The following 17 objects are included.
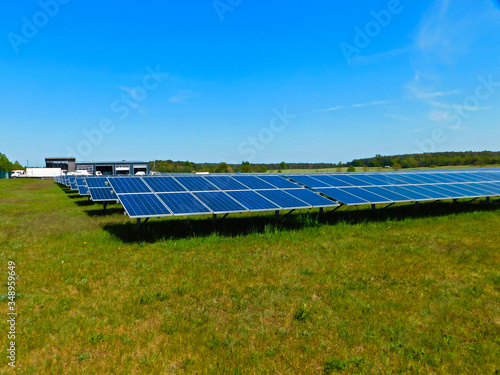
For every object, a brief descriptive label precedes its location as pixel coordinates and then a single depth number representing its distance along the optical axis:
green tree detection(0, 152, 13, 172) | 136.52
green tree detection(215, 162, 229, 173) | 139.18
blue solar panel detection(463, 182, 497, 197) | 23.06
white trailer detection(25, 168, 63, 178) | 114.82
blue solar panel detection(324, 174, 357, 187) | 22.27
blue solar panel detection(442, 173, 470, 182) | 28.25
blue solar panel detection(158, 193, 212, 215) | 13.96
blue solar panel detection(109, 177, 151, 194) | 16.94
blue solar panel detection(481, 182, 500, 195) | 24.52
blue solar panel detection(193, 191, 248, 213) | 14.64
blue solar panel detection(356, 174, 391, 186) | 23.91
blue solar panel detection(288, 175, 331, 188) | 21.28
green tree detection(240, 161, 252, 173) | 127.24
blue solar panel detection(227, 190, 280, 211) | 15.41
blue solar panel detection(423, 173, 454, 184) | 26.97
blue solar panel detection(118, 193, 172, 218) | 13.40
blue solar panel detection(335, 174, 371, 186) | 23.03
